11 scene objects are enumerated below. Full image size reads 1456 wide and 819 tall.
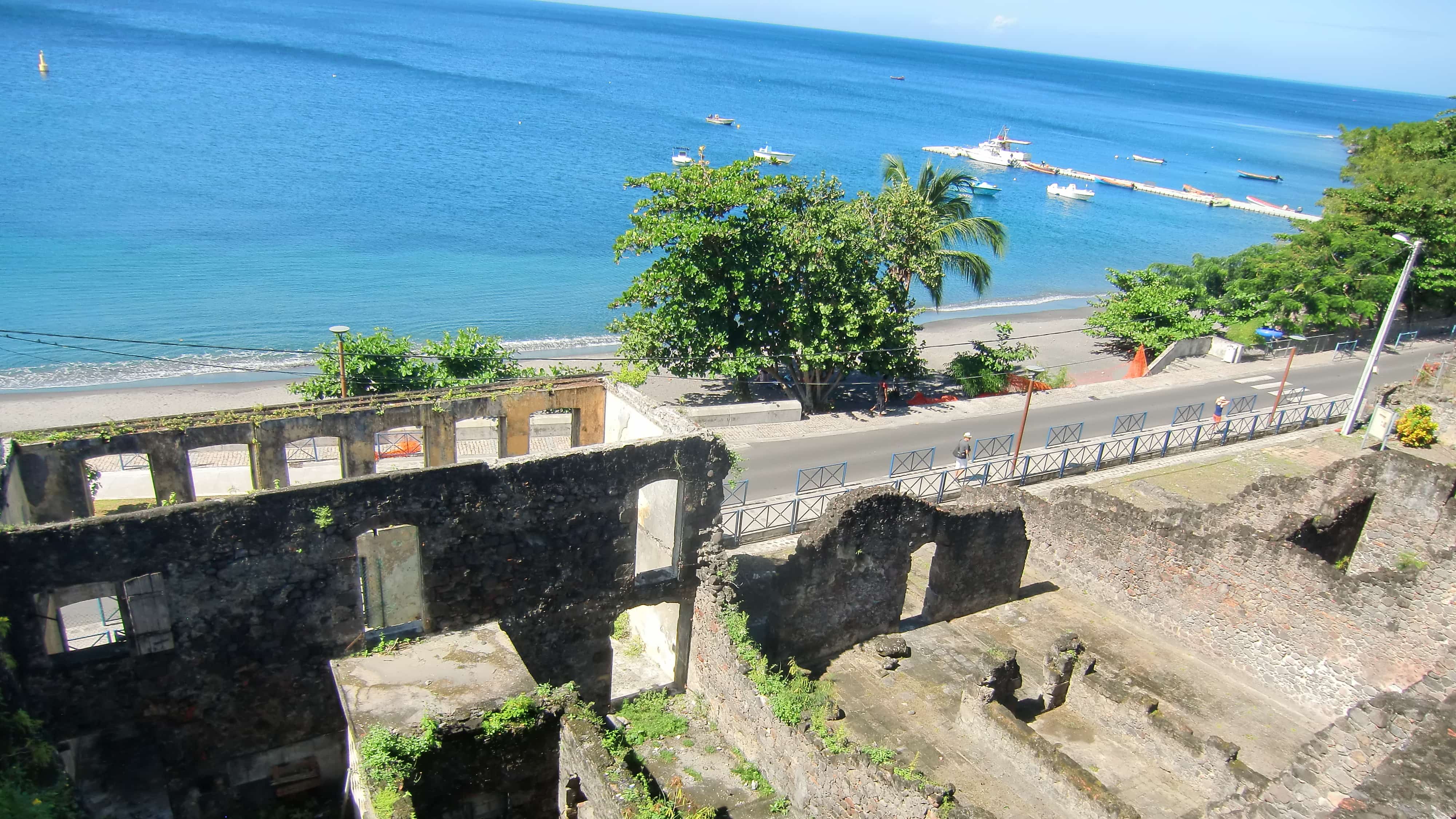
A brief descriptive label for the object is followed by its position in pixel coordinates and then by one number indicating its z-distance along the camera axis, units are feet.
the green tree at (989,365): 118.62
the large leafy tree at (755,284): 92.58
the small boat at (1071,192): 331.98
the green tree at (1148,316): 139.44
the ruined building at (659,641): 39.09
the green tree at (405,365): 73.46
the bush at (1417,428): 98.37
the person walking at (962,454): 85.71
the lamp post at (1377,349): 94.32
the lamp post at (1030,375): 87.20
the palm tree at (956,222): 122.31
